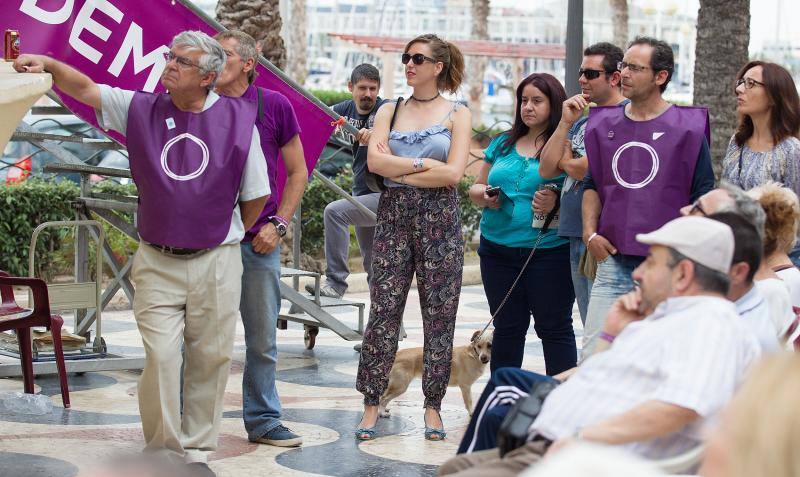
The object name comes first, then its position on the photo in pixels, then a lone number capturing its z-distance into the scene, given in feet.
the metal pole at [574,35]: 31.94
